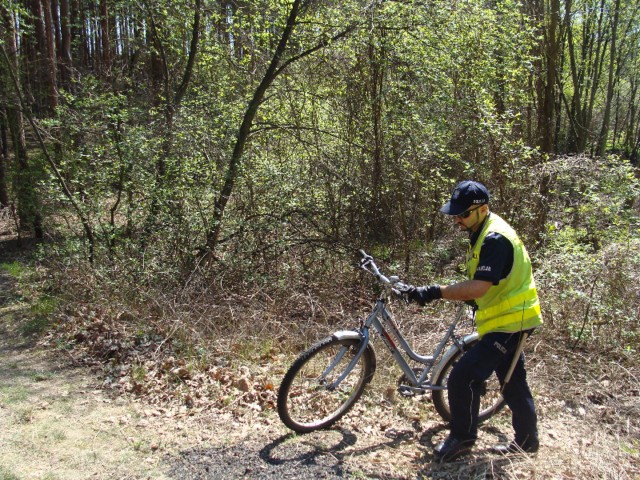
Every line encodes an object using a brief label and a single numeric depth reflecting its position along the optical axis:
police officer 3.43
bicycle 4.01
